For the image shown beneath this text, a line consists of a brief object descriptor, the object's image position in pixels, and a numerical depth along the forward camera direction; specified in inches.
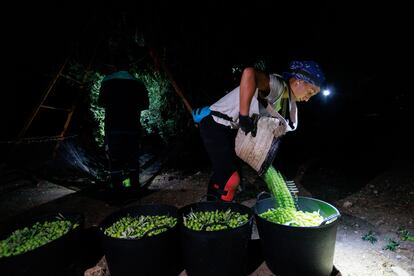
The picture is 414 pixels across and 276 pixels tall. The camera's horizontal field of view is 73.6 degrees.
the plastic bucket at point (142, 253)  88.8
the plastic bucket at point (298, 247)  90.7
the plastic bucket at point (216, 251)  90.5
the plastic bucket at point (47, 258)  82.9
